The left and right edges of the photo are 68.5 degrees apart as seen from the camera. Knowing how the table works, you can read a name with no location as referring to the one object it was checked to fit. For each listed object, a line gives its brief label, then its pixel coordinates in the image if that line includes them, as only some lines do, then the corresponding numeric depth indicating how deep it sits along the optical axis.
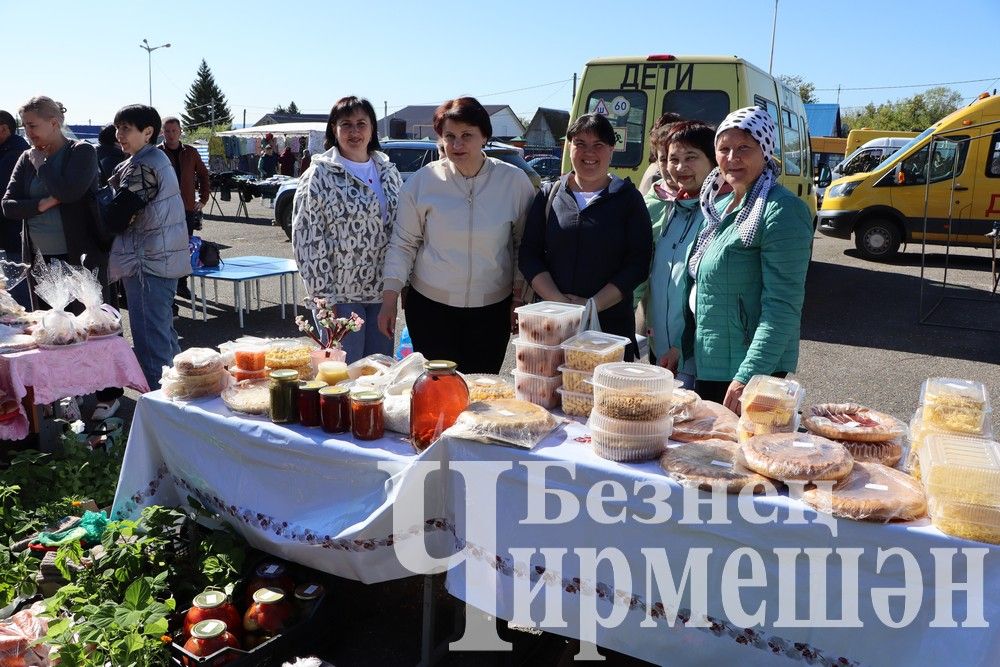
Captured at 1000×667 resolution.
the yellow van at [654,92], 6.73
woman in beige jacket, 3.22
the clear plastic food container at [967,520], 1.57
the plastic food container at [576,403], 2.34
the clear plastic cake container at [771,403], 2.02
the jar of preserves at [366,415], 2.34
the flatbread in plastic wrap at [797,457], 1.78
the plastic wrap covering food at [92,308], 3.74
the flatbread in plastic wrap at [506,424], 2.11
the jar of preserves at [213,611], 2.33
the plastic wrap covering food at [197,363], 2.71
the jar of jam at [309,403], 2.46
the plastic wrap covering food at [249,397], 2.58
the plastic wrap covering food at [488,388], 2.47
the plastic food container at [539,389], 2.42
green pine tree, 73.81
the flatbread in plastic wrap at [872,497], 1.67
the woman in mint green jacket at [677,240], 3.07
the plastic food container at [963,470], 1.59
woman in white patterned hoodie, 3.51
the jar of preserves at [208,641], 2.20
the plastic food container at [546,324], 2.36
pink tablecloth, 3.62
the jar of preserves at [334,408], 2.39
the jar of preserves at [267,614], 2.38
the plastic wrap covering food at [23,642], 2.17
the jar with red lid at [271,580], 2.50
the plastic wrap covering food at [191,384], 2.73
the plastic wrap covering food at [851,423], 2.00
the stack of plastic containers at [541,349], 2.37
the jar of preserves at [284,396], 2.46
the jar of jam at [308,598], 2.48
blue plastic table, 7.04
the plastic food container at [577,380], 2.31
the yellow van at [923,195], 11.54
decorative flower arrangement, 2.91
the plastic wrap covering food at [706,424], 2.18
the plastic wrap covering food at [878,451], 1.97
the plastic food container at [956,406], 1.91
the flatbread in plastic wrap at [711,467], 1.83
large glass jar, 2.26
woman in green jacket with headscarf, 2.40
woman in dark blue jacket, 3.04
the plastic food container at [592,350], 2.26
